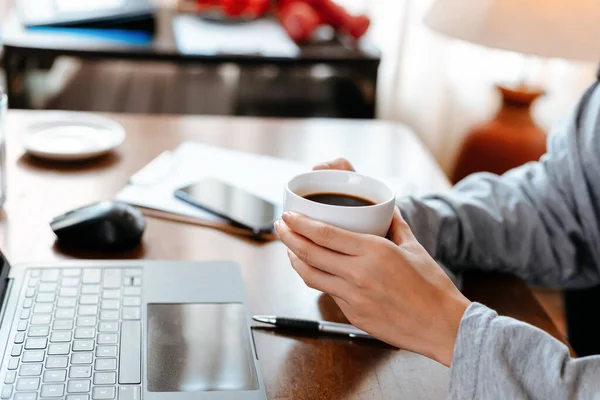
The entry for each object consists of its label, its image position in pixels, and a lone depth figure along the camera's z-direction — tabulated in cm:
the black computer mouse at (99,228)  73
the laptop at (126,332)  53
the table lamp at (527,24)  85
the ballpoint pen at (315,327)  64
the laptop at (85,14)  167
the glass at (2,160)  81
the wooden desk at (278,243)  59
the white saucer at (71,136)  94
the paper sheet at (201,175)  86
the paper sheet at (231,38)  164
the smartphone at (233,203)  82
